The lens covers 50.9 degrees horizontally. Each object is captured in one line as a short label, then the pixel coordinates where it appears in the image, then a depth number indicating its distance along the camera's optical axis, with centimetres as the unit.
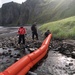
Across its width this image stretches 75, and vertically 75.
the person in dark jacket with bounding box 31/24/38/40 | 1180
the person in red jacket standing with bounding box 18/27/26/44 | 1029
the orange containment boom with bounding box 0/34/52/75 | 431
